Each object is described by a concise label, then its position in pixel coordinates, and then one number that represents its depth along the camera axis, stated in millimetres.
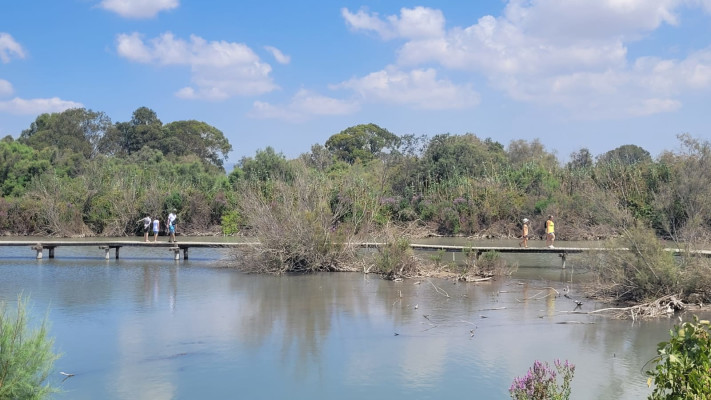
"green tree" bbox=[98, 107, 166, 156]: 63469
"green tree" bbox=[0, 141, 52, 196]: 42188
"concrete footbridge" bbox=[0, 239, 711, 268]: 21366
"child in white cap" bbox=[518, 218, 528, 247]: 23750
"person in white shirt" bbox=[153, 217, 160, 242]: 26547
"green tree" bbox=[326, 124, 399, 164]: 60541
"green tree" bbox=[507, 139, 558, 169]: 55938
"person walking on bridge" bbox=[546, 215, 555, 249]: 23375
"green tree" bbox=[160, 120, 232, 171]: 63062
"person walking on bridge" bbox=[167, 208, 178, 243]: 26266
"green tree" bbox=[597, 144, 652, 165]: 57125
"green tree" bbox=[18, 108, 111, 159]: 59875
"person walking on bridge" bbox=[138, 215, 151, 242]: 26622
